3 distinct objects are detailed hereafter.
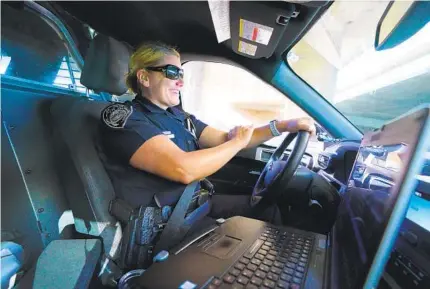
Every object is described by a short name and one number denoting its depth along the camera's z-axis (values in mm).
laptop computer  416
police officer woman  959
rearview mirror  684
